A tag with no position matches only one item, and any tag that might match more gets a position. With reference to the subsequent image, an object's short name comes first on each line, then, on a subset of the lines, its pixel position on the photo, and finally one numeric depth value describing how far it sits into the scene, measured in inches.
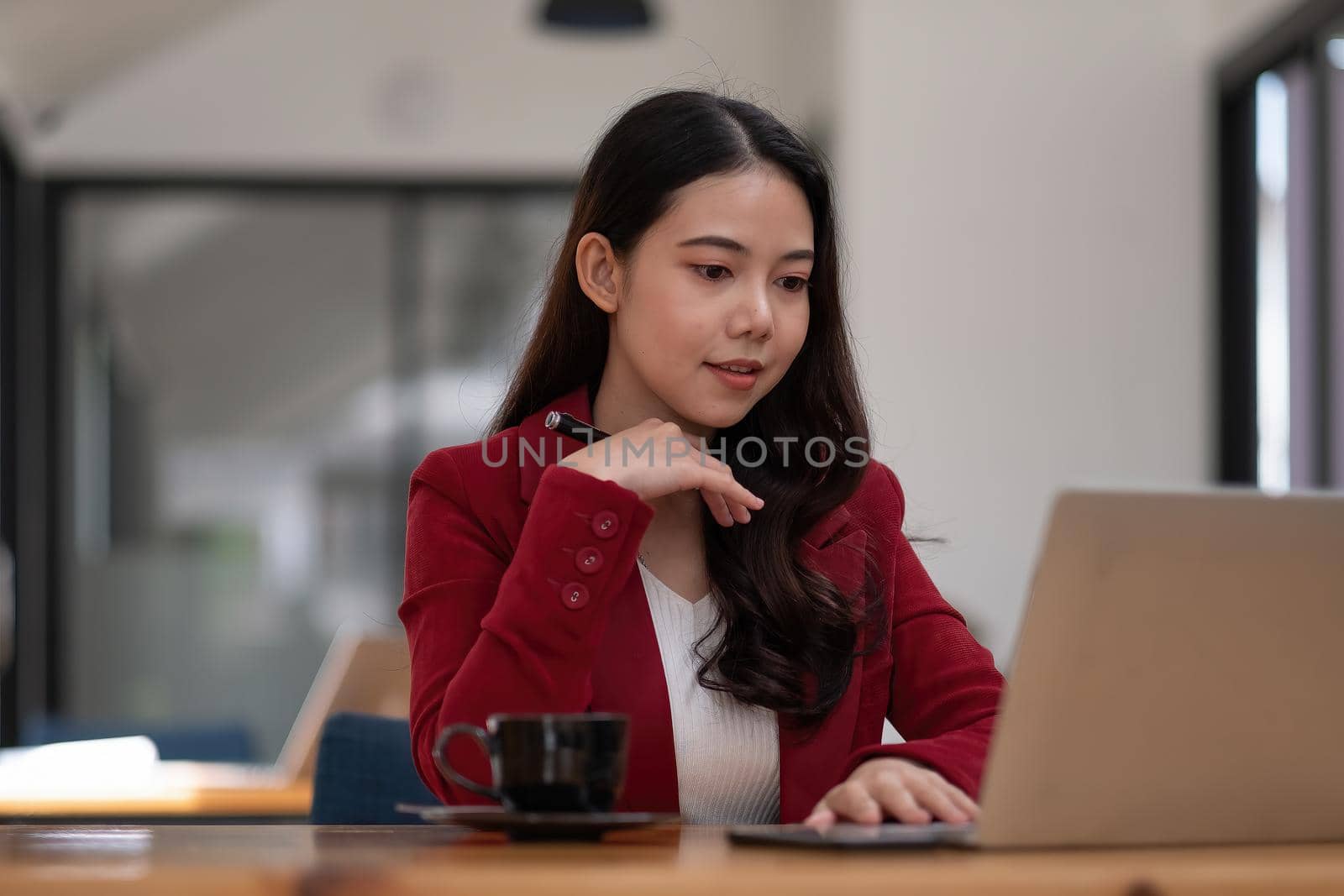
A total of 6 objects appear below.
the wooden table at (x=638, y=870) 114.0
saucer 121.7
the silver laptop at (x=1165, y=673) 117.7
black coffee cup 122.7
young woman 133.8
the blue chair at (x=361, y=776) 151.7
